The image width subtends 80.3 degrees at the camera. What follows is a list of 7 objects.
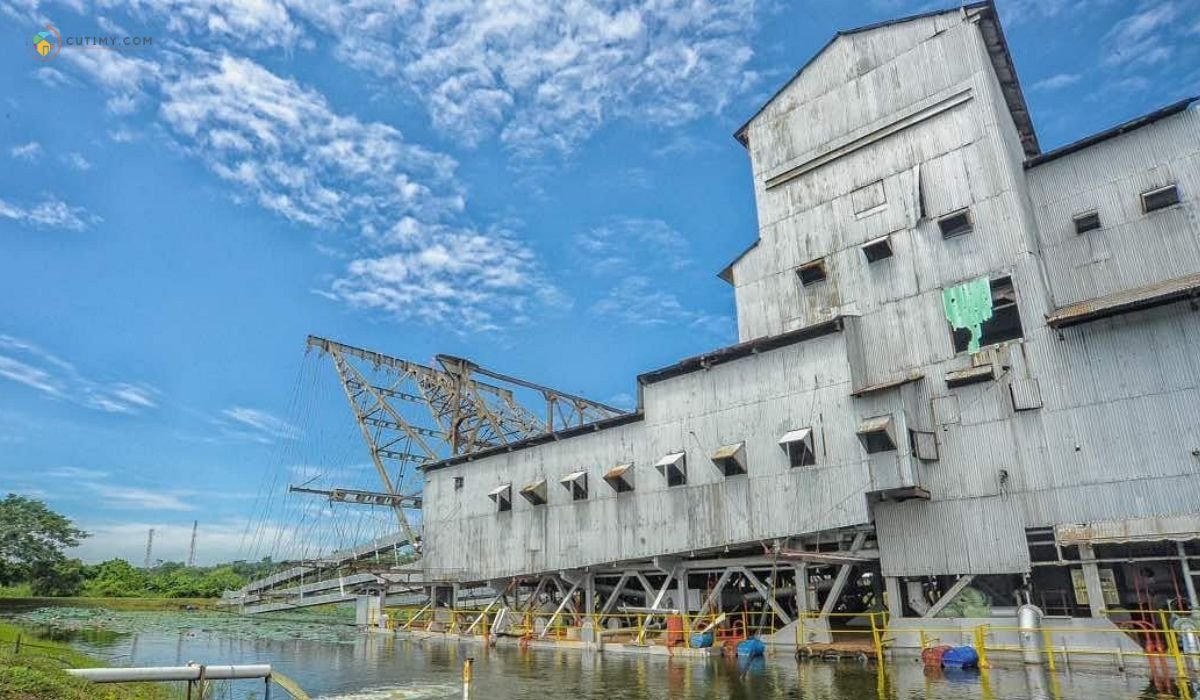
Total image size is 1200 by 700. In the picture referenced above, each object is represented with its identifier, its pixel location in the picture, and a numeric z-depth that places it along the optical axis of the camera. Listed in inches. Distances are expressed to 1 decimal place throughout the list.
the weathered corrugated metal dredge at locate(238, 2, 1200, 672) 821.9
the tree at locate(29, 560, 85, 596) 2484.0
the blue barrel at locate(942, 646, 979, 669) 766.5
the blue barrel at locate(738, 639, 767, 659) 913.5
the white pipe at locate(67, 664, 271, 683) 338.3
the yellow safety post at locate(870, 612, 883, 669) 761.0
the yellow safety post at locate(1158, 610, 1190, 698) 603.5
